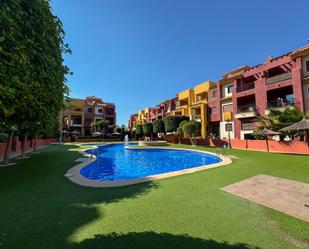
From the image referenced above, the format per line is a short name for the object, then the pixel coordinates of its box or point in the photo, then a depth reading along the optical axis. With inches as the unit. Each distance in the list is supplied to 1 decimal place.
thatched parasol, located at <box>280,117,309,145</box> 303.7
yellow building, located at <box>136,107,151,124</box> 2279.7
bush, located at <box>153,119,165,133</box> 1371.8
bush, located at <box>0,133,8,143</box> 678.1
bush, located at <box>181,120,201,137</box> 1035.3
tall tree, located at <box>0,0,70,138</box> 118.5
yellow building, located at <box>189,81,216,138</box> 1259.8
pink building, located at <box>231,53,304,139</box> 768.9
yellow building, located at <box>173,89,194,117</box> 1519.4
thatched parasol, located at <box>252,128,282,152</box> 627.7
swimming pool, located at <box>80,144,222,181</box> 434.1
